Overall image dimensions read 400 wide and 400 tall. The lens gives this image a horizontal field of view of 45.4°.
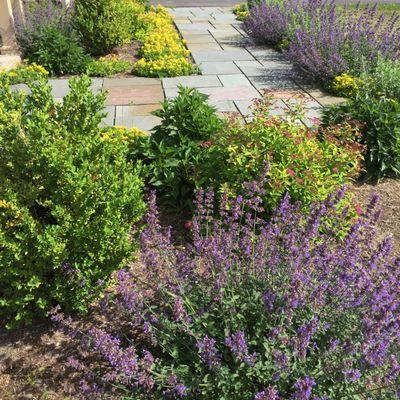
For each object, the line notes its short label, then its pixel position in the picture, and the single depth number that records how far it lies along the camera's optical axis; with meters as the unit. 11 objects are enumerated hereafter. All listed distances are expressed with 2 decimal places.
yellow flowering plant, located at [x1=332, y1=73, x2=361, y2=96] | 7.07
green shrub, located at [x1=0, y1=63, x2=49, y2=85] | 7.30
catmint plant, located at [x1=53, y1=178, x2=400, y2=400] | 2.14
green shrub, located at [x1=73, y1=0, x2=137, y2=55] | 8.69
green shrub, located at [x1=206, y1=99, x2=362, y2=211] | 3.99
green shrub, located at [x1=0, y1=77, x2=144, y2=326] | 2.89
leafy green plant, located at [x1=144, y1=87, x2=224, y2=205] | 4.38
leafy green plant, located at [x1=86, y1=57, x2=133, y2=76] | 8.01
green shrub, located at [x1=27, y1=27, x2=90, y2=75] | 8.02
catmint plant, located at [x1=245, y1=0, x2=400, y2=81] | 7.44
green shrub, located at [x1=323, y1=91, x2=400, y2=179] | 5.04
